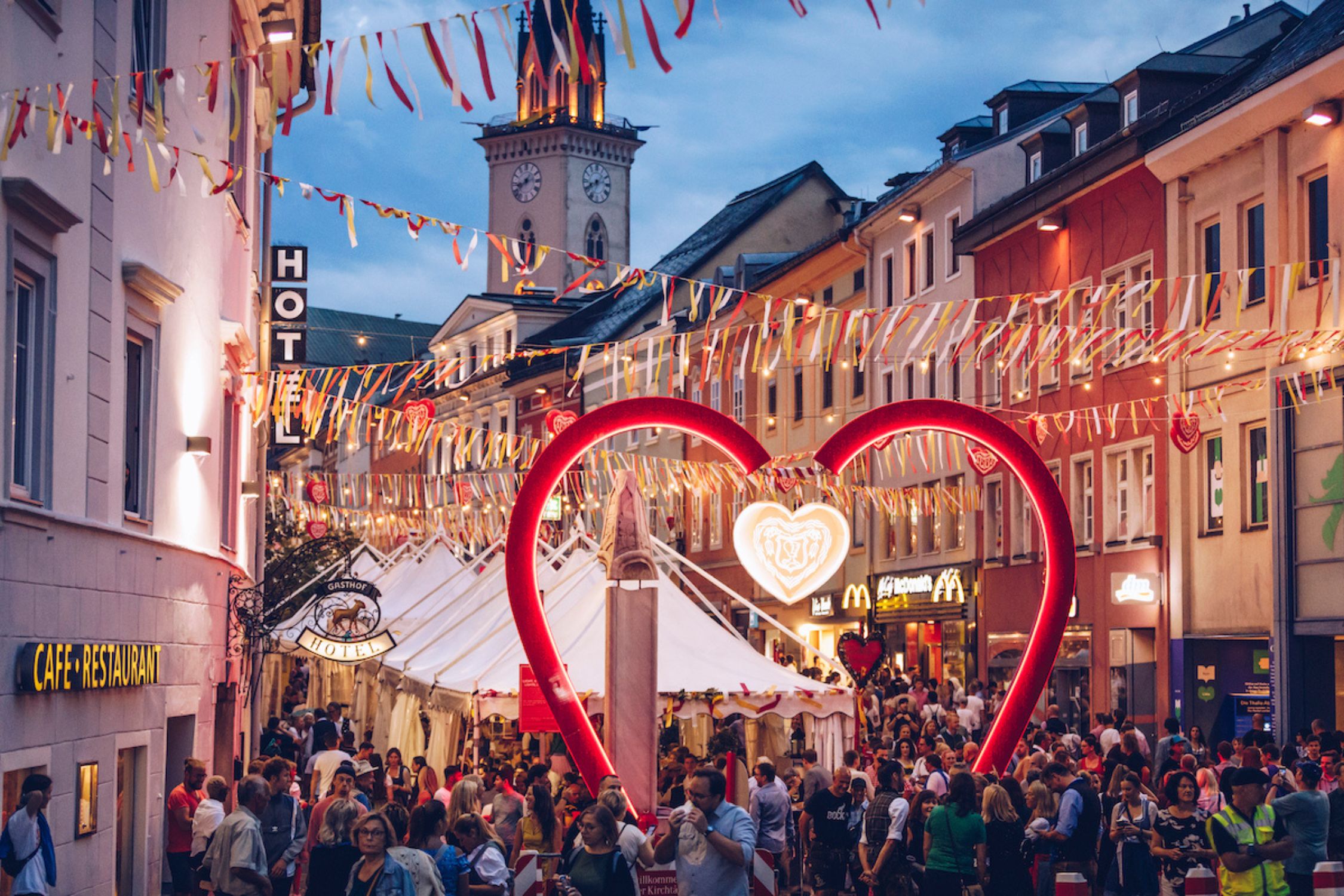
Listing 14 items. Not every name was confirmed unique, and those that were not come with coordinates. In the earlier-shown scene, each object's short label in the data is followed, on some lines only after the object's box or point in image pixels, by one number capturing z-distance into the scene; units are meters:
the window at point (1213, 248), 28.44
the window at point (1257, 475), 27.11
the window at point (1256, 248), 27.16
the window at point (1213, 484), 28.48
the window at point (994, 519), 36.38
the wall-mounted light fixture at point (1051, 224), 33.28
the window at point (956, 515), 37.47
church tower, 101.56
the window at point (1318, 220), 25.44
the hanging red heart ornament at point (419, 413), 30.44
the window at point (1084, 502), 33.16
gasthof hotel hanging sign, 22.72
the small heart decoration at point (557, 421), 33.47
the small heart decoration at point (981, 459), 32.91
